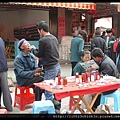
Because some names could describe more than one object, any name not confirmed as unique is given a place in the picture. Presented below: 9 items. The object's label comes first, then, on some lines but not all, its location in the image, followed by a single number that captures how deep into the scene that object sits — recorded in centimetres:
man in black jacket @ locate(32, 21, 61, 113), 482
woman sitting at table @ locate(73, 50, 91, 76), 505
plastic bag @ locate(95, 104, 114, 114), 362
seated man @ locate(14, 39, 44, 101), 525
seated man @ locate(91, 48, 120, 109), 460
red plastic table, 382
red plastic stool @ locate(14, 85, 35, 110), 543
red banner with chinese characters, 1333
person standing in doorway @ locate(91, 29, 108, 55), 743
